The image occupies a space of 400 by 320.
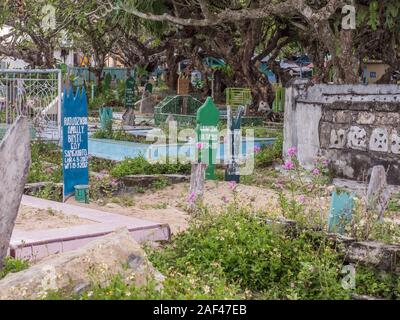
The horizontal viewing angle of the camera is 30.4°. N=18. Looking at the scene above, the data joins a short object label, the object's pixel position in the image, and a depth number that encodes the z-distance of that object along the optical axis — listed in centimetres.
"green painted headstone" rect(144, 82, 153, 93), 3183
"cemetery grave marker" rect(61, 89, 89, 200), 1095
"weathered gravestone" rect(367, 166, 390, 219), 741
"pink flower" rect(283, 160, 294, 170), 773
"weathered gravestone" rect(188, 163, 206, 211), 945
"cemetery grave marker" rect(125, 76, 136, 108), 2410
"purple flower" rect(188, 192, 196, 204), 811
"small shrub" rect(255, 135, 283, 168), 1514
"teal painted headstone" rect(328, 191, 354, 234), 699
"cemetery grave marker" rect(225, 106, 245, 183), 1286
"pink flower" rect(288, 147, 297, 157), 838
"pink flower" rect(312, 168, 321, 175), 801
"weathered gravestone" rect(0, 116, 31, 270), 571
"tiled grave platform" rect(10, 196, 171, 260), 694
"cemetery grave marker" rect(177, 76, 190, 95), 3324
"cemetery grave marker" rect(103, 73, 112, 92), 3491
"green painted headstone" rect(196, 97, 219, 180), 1277
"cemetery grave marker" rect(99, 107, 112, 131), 1975
